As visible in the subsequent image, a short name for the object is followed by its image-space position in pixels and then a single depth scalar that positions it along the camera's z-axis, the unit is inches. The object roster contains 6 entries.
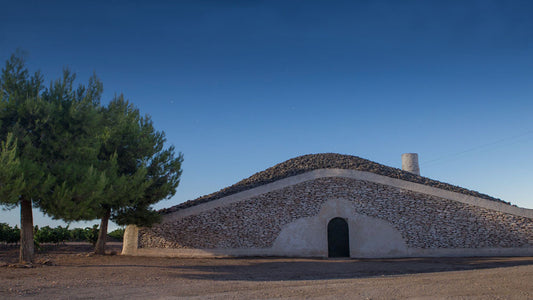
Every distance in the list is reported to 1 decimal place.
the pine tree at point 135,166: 746.2
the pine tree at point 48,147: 555.2
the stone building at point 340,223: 824.3
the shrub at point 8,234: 1149.7
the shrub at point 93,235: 1165.4
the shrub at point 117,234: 1690.5
